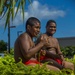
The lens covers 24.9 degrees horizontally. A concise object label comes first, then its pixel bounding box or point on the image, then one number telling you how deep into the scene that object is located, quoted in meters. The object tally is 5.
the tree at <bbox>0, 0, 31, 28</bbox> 5.55
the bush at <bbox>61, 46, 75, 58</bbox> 12.75
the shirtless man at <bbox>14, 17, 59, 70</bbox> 2.18
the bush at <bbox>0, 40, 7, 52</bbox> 19.27
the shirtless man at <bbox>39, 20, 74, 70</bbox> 2.70
